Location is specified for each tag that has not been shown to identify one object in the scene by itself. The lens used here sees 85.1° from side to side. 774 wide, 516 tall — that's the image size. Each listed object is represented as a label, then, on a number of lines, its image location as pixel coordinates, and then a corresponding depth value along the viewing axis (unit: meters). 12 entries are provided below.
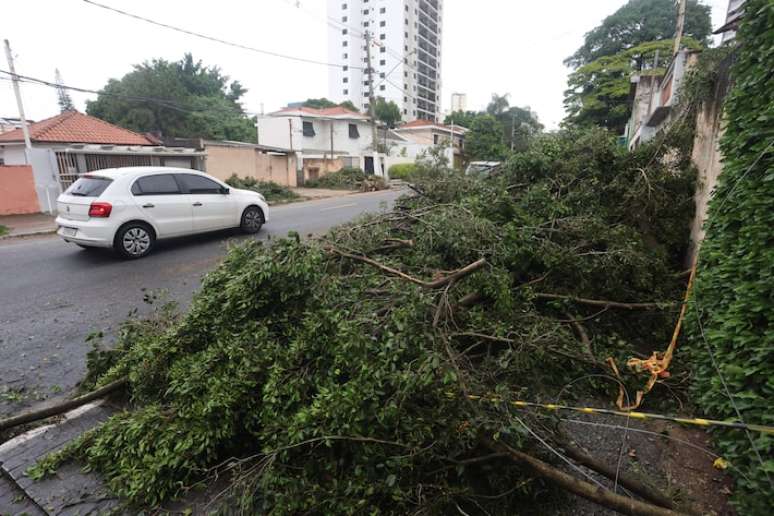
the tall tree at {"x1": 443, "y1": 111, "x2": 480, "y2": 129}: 59.25
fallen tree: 2.19
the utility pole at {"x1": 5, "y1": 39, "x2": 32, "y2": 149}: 13.70
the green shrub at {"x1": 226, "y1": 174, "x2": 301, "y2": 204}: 20.02
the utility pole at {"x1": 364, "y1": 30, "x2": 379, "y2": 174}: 25.83
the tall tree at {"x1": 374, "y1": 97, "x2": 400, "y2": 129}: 54.47
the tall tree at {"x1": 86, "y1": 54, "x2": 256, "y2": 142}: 35.72
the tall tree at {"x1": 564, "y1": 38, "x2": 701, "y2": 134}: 25.64
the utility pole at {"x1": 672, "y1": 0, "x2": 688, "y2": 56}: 13.59
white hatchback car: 7.12
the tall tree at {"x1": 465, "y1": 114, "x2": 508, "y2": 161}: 42.06
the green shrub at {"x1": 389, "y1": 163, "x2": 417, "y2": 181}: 33.05
